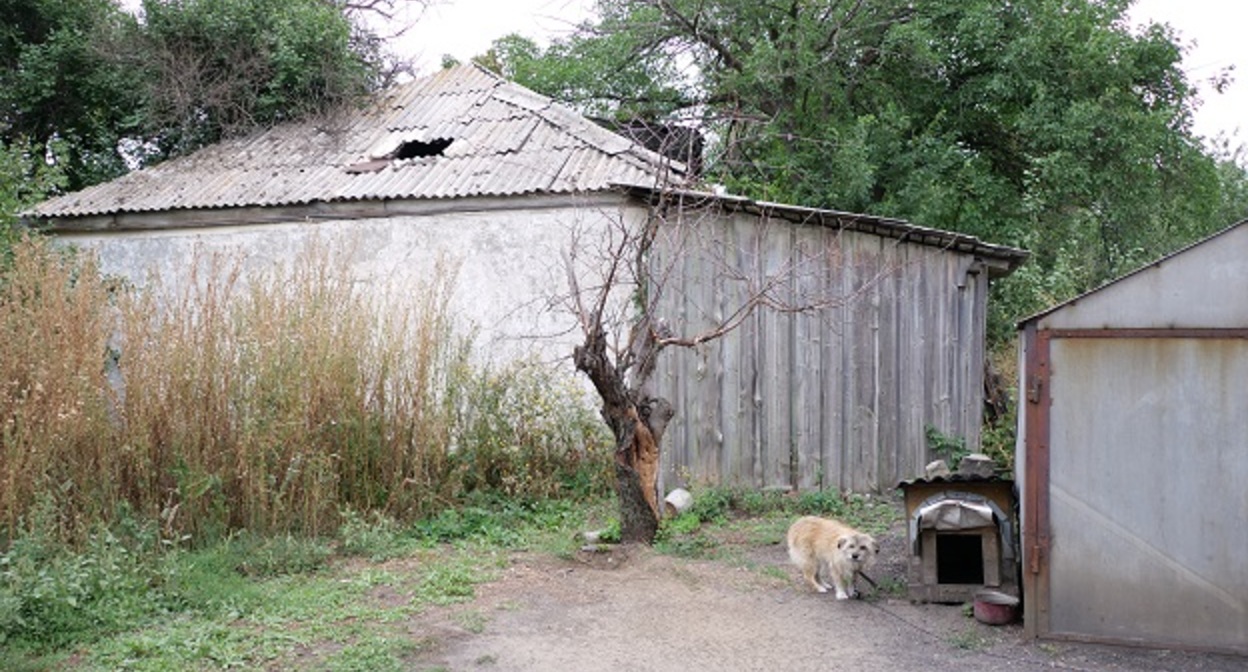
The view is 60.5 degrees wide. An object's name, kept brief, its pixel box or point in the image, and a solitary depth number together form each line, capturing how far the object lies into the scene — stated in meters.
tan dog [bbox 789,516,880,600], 6.19
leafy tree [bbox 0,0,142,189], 13.78
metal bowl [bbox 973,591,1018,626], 5.70
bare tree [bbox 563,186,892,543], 7.06
